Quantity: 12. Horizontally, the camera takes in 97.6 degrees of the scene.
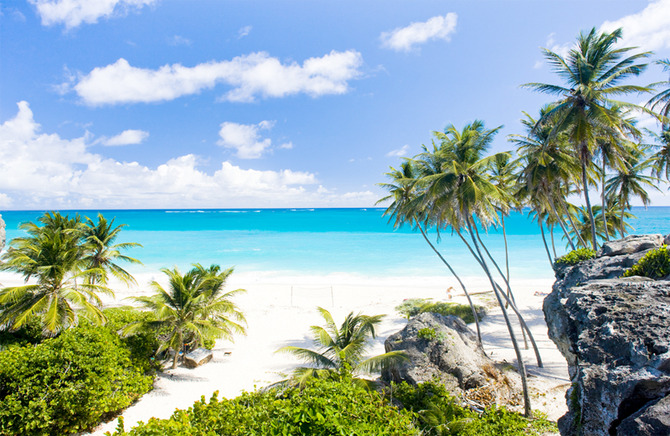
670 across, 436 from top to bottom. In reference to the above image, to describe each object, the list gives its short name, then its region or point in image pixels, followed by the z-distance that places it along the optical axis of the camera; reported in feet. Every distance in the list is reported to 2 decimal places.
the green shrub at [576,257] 32.37
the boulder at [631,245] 27.25
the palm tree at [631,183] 57.72
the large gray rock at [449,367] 31.55
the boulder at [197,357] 41.96
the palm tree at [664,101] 45.81
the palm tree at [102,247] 56.24
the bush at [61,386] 24.91
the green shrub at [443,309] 61.72
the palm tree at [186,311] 37.65
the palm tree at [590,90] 37.14
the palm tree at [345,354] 28.32
